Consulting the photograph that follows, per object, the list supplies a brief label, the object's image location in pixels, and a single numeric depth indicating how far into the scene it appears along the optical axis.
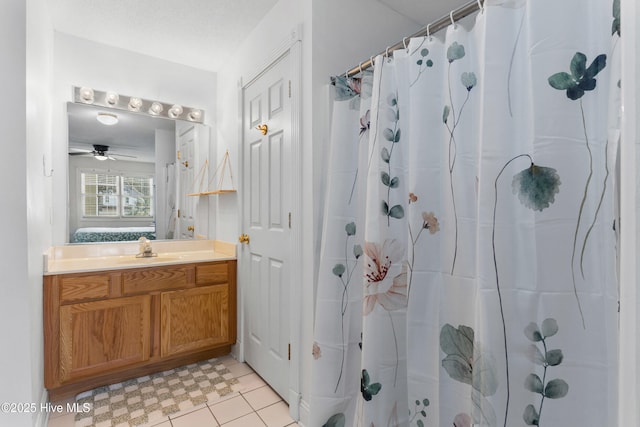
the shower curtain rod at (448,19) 1.06
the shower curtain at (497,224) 0.79
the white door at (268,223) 1.88
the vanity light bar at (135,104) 2.28
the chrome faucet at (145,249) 2.39
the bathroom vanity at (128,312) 1.82
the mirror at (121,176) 2.31
